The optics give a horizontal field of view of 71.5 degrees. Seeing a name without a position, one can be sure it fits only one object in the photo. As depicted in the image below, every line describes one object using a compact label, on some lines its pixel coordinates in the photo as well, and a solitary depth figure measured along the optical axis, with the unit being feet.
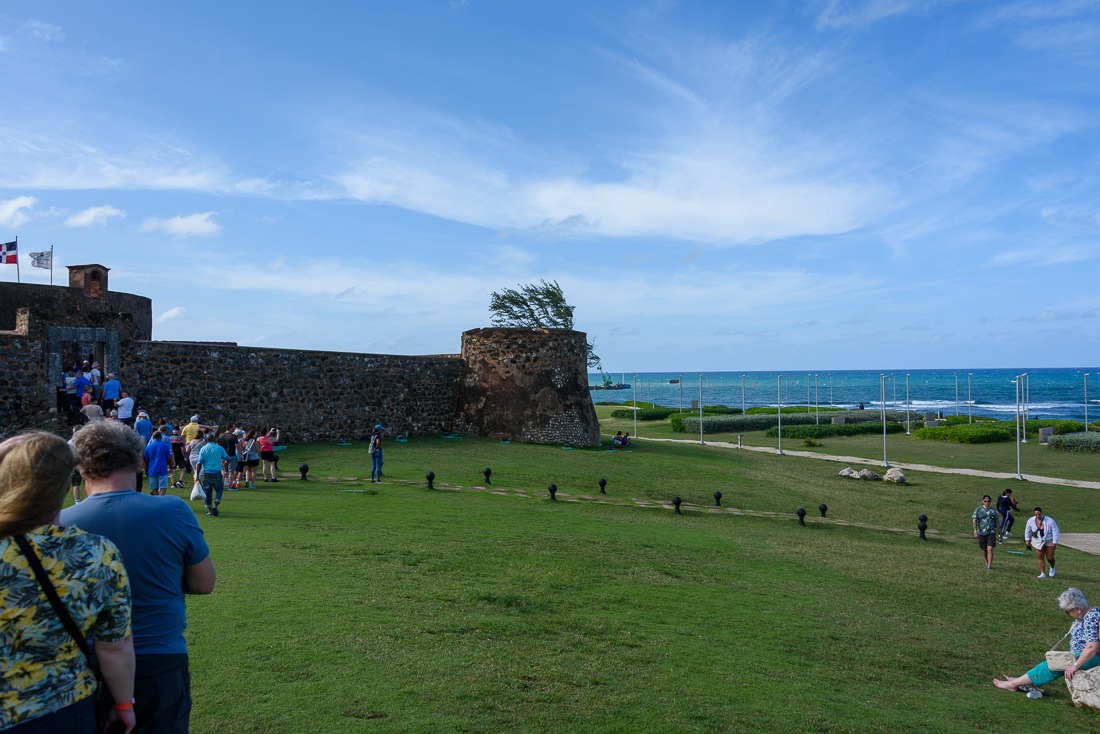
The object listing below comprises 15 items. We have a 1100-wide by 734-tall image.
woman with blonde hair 8.84
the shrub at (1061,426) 138.51
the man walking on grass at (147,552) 10.44
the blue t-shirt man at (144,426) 44.80
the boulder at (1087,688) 24.27
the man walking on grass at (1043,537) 43.93
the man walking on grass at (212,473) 37.73
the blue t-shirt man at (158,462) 37.99
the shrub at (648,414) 173.78
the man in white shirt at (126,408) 51.57
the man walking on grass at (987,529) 45.03
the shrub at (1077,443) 112.37
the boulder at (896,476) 80.53
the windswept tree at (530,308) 115.24
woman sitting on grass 24.61
